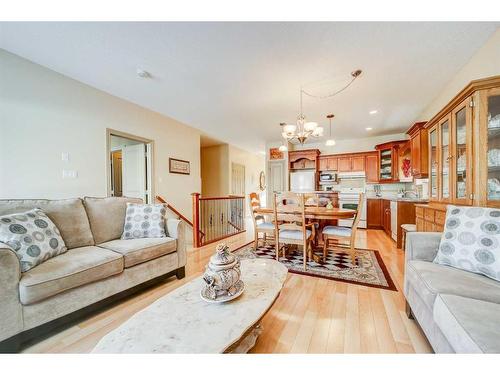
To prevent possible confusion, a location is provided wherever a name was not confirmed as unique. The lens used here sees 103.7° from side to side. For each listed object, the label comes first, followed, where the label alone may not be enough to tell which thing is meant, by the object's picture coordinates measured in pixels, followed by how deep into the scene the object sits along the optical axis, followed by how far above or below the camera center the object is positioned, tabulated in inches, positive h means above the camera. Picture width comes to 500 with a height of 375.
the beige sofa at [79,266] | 47.8 -24.6
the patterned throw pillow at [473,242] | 47.9 -15.1
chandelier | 111.7 +33.3
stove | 199.8 -16.4
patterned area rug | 85.7 -41.0
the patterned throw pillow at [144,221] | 86.0 -15.8
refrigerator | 225.0 +5.2
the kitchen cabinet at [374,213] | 194.4 -28.0
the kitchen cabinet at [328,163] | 223.6 +25.9
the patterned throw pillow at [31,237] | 53.5 -14.5
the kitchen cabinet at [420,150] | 126.0 +23.1
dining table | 98.1 -14.1
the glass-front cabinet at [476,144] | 65.6 +14.4
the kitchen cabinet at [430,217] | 81.4 -15.0
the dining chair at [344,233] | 98.5 -25.2
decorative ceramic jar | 43.1 -20.8
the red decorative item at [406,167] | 181.0 +16.9
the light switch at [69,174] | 104.3 +7.1
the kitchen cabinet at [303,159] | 227.0 +31.9
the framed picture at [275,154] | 240.3 +39.2
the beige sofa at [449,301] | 30.5 -22.4
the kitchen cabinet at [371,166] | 206.4 +19.7
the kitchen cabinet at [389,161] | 189.8 +24.3
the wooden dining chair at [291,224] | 94.3 -19.5
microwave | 222.7 +9.6
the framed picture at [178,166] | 164.5 +17.8
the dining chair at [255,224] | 119.3 -24.3
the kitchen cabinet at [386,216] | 167.9 -28.7
